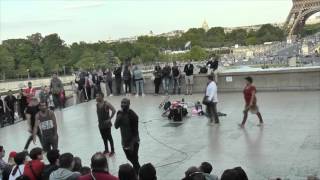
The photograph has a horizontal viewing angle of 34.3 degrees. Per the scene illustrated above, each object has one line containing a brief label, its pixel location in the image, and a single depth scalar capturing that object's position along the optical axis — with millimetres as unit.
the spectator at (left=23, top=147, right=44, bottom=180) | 7203
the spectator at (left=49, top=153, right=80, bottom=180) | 6504
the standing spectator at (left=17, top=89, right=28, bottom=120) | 20838
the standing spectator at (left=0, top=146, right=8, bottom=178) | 8330
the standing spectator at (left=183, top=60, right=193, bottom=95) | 24375
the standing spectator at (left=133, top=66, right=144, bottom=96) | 25031
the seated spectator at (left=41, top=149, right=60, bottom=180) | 6980
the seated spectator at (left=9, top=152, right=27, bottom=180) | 7355
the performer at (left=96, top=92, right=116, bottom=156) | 11789
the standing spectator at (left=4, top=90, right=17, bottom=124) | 20719
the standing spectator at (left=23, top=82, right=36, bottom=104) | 20920
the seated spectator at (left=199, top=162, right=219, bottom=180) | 6656
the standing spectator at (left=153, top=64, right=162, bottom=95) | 25344
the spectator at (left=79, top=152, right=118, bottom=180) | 6203
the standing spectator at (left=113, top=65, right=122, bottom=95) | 26350
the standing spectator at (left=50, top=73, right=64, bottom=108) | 22414
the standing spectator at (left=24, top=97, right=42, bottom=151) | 12758
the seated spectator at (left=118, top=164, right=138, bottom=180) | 6066
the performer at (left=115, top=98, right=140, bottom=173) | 9680
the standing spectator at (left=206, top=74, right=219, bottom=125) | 15211
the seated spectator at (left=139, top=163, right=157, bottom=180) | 6027
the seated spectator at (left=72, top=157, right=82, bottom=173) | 7264
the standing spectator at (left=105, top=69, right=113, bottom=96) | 26448
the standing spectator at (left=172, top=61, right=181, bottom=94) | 24781
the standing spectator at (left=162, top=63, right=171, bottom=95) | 24906
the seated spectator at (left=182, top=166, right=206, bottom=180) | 5852
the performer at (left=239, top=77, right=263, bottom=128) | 14531
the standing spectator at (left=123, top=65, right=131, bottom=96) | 25438
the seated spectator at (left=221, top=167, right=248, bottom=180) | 5363
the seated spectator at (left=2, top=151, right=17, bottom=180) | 7780
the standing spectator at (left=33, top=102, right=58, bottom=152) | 11469
